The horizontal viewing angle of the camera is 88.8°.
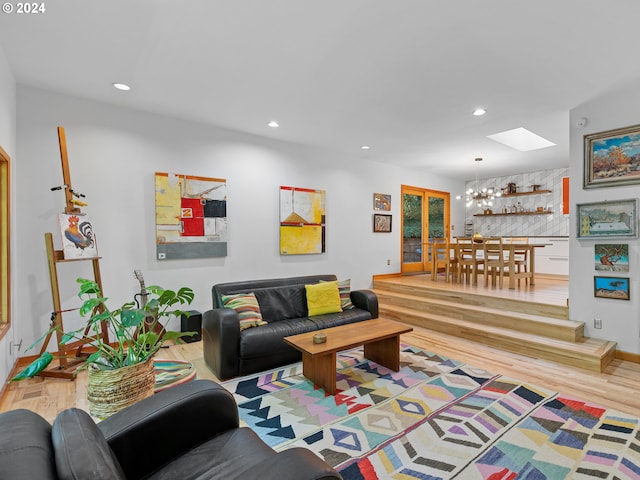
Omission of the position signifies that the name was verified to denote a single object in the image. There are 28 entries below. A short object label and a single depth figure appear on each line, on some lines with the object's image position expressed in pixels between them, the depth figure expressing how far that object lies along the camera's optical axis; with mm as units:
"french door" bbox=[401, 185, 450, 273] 7227
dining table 5301
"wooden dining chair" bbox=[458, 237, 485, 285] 5840
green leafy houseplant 2141
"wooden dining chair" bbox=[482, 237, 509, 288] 5406
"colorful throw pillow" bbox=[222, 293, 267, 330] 3250
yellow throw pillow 3918
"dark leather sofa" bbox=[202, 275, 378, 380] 3016
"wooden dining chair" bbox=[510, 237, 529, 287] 6740
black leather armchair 837
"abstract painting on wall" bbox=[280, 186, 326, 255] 5160
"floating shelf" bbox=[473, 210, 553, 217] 7344
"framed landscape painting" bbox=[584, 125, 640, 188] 3426
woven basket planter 2098
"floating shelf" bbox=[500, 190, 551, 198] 7305
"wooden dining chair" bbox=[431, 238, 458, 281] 6312
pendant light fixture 6609
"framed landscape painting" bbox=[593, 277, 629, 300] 3507
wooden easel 3010
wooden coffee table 2705
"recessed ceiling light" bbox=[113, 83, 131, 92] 3270
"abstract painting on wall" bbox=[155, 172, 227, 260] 4086
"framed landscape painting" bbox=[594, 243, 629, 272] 3494
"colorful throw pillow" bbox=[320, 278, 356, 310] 4082
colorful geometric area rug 1882
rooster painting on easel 3100
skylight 5155
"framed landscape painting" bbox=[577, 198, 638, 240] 3438
